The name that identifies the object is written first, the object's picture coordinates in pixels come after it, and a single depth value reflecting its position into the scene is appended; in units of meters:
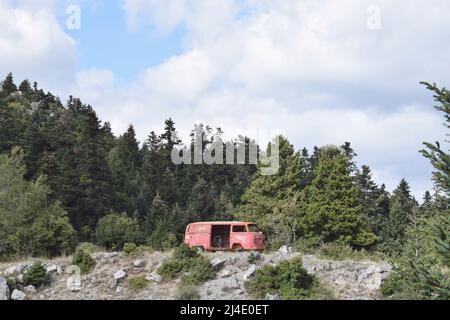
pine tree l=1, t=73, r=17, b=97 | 113.25
